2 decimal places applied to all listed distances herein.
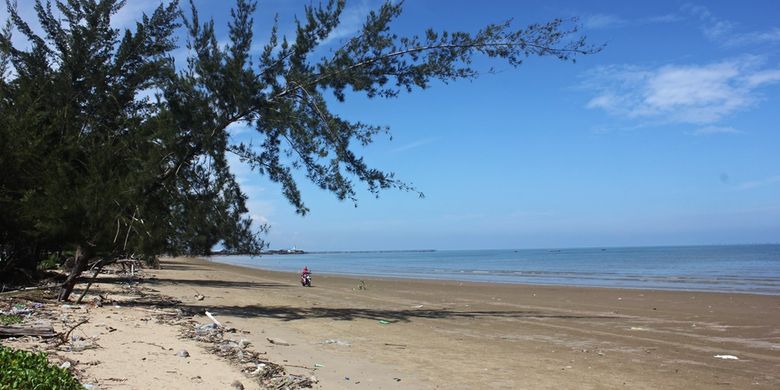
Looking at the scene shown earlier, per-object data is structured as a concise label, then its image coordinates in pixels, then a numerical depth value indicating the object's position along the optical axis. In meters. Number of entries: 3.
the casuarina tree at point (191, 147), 12.20
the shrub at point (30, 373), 4.44
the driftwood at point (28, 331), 6.82
